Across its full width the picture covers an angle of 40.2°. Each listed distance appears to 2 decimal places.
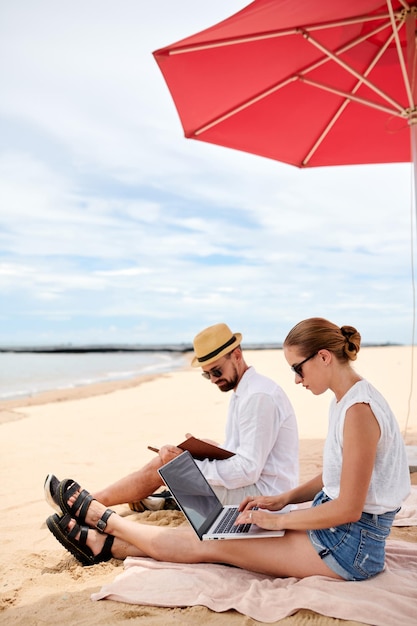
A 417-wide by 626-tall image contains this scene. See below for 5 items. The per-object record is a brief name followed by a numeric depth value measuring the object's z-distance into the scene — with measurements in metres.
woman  2.28
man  3.18
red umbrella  4.18
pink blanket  2.38
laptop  2.68
